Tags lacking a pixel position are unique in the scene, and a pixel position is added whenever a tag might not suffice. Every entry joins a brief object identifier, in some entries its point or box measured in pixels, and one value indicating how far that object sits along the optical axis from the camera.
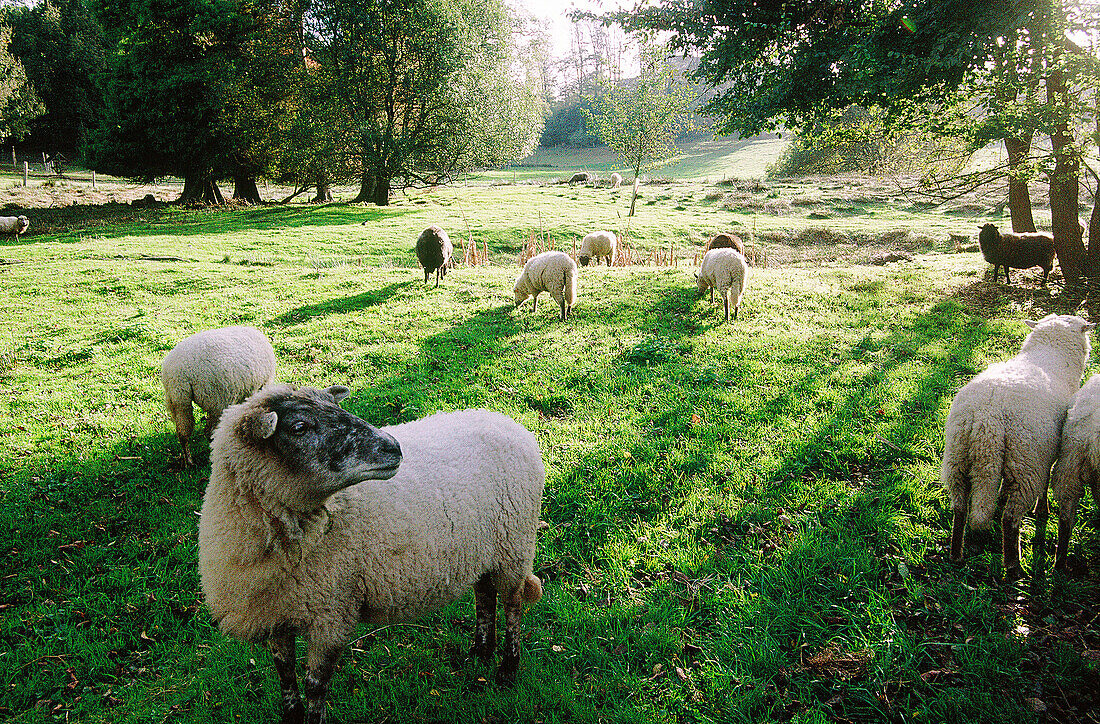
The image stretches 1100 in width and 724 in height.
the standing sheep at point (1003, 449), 4.09
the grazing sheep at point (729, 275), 11.41
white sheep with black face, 2.76
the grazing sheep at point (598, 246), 20.08
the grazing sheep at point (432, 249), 14.56
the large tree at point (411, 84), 27.97
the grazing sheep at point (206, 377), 5.97
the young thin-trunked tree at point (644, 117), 33.31
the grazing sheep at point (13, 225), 19.77
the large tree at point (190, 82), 27.59
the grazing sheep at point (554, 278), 11.51
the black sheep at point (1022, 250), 12.99
